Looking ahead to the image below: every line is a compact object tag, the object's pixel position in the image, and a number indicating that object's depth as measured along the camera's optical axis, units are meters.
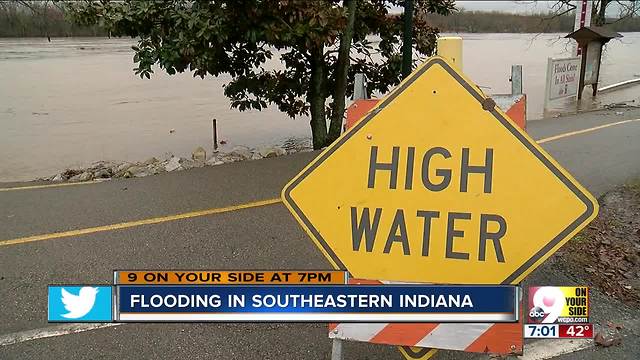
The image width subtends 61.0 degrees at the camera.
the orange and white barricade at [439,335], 2.45
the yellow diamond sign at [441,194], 2.39
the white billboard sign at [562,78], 14.70
